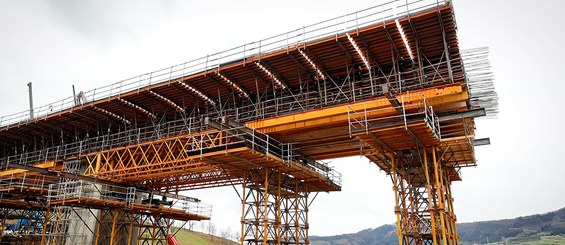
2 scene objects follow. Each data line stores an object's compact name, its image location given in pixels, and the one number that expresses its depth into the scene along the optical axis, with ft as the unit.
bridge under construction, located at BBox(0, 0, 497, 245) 61.87
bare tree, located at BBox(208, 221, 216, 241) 318.36
